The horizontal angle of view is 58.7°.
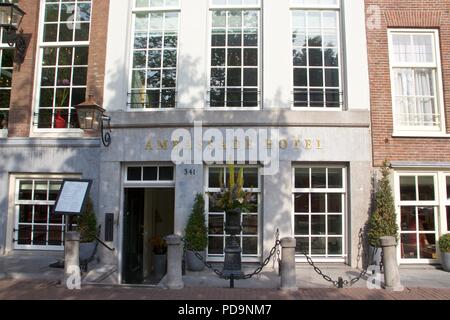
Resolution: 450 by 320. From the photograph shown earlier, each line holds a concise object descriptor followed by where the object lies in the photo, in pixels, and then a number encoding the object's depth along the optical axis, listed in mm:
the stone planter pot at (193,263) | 9750
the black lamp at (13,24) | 10953
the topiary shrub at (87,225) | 9805
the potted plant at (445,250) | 9797
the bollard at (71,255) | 8391
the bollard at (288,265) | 8055
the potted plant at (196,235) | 9773
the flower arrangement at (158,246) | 11914
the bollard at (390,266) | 8109
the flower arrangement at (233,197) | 8852
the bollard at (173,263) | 8328
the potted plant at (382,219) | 9664
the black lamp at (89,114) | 9570
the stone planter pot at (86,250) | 9631
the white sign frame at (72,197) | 9289
